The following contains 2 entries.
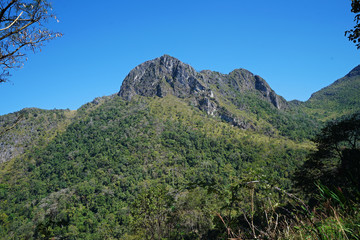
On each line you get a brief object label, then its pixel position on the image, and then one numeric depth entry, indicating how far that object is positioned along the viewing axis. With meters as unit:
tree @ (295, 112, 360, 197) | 13.44
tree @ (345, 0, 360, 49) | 6.07
